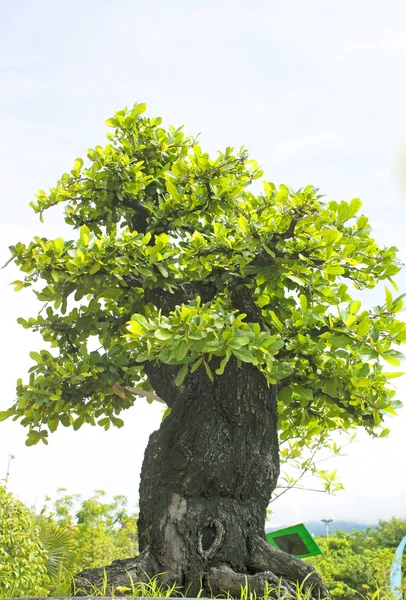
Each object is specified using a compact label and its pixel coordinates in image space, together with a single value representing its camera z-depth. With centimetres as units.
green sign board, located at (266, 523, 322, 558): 400
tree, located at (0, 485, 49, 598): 466
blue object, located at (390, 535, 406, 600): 787
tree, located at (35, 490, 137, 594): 723
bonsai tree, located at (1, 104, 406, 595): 326
